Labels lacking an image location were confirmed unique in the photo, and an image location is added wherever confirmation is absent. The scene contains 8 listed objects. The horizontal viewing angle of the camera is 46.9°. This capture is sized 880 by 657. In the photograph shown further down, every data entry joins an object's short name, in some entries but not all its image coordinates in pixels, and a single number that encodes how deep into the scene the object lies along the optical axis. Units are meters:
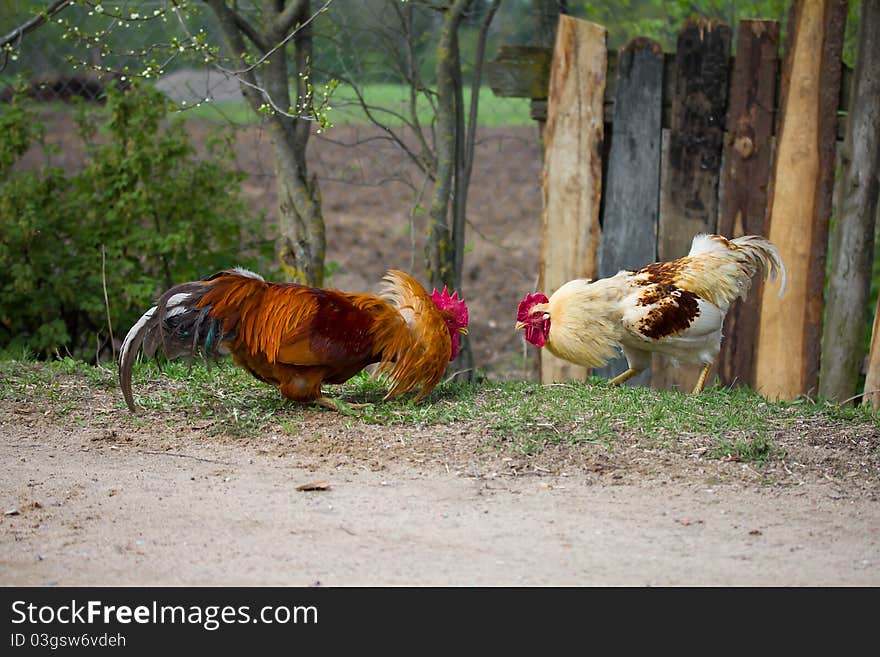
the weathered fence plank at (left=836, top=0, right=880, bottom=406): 6.92
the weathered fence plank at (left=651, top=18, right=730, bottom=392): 7.20
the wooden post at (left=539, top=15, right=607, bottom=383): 7.38
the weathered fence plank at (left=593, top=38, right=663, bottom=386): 7.29
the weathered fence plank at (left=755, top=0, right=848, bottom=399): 7.07
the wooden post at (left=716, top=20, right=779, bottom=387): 7.16
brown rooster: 5.66
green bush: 8.20
